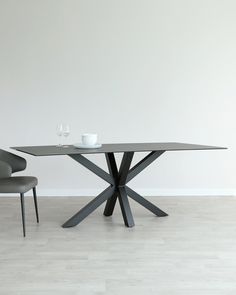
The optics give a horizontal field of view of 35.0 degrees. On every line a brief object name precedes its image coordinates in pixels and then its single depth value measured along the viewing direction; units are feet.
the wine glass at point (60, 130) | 10.75
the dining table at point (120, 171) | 10.02
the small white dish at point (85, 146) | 10.26
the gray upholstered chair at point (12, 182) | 9.65
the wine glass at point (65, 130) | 10.74
